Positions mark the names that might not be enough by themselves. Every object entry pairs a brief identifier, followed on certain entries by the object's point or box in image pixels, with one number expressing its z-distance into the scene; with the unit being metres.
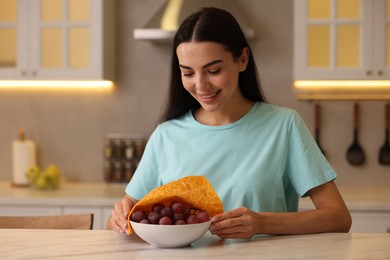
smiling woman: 1.88
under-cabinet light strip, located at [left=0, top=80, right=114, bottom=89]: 4.04
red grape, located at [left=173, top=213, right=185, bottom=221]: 1.63
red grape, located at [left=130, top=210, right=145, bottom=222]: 1.67
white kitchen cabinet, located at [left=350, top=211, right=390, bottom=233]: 3.33
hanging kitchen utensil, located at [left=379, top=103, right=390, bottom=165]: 3.85
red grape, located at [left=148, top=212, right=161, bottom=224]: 1.63
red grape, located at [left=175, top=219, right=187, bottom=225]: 1.61
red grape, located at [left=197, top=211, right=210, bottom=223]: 1.63
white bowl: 1.59
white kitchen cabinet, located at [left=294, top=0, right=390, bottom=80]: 3.57
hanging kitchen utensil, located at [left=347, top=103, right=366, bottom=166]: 3.90
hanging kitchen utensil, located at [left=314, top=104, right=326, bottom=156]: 3.90
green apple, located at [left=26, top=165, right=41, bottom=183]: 3.84
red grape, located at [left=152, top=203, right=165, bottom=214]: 1.67
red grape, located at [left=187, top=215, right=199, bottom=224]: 1.62
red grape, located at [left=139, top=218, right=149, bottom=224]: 1.62
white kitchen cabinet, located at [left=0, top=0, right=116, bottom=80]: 3.75
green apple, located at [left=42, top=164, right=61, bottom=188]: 3.80
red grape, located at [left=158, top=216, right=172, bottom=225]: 1.61
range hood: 3.59
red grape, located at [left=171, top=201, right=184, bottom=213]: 1.64
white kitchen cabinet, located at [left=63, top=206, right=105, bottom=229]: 3.45
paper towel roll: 3.96
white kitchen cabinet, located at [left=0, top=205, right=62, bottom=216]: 3.48
